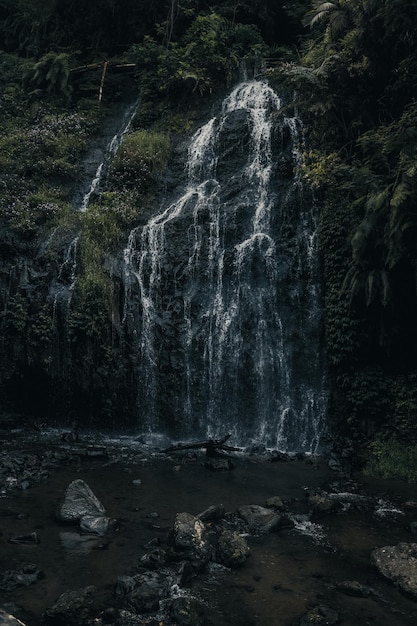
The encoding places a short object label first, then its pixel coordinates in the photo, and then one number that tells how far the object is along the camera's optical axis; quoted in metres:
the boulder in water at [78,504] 10.14
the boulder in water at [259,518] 10.04
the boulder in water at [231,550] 8.65
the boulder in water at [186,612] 7.07
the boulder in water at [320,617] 7.11
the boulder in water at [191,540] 8.63
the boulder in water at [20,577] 7.77
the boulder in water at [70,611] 6.93
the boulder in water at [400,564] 8.04
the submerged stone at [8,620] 6.33
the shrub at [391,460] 13.73
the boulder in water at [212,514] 10.34
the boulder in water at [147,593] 7.36
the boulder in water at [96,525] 9.69
